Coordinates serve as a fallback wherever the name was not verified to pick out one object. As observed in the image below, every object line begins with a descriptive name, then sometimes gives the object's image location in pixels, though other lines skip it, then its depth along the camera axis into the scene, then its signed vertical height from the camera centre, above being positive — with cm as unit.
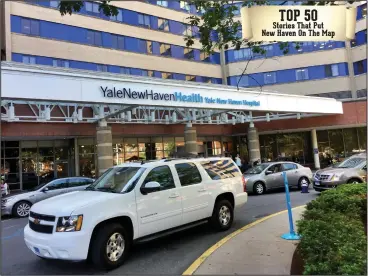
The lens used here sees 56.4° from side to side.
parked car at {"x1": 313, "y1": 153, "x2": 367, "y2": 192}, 1315 -86
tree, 711 +290
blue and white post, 699 -161
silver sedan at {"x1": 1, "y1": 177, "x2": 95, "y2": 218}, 1335 -81
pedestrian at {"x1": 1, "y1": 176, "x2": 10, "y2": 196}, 1605 -61
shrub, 402 -115
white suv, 561 -80
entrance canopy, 1343 +351
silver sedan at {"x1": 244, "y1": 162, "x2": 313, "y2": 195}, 1572 -87
